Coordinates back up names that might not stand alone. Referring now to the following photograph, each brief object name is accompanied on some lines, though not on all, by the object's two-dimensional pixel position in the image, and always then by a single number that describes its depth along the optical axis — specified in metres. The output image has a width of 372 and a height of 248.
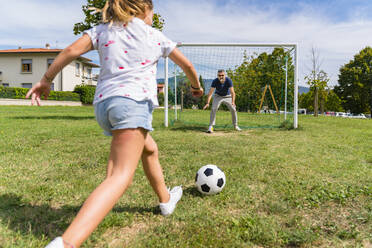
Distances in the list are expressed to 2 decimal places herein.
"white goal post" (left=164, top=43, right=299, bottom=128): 9.37
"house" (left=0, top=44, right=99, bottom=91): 36.19
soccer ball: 2.89
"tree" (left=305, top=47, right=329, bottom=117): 22.42
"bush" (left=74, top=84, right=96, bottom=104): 33.91
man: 8.41
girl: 1.72
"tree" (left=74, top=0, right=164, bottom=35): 13.28
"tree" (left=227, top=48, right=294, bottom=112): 11.05
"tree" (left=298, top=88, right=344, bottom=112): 38.97
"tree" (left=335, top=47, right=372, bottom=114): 34.78
